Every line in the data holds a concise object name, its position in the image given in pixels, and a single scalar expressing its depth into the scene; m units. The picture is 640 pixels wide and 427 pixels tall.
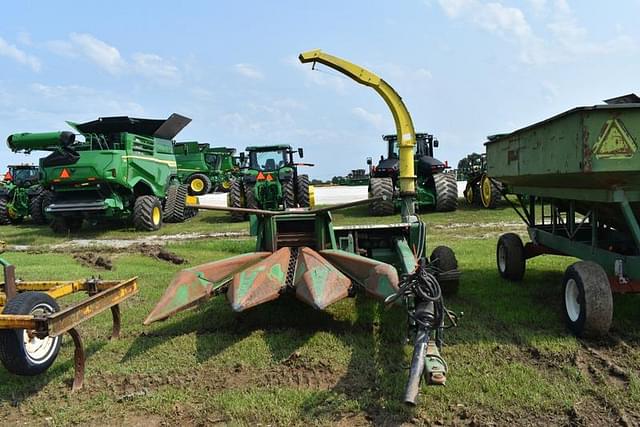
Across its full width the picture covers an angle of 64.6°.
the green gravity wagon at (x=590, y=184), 3.70
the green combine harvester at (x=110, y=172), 11.58
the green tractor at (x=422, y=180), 14.15
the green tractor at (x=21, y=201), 15.30
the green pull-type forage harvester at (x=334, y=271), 3.03
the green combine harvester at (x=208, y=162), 23.64
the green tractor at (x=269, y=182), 13.88
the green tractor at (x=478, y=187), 14.38
